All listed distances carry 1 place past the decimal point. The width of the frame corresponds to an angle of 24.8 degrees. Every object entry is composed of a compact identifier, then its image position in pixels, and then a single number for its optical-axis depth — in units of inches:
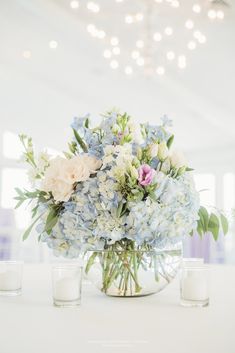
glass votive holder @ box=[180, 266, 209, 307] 40.0
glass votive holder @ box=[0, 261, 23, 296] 45.0
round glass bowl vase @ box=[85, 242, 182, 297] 42.3
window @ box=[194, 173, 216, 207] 269.7
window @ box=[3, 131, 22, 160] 246.4
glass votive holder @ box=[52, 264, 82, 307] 39.4
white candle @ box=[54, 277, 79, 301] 39.4
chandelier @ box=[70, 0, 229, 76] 117.0
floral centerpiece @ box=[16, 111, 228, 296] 41.0
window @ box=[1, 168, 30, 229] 248.8
